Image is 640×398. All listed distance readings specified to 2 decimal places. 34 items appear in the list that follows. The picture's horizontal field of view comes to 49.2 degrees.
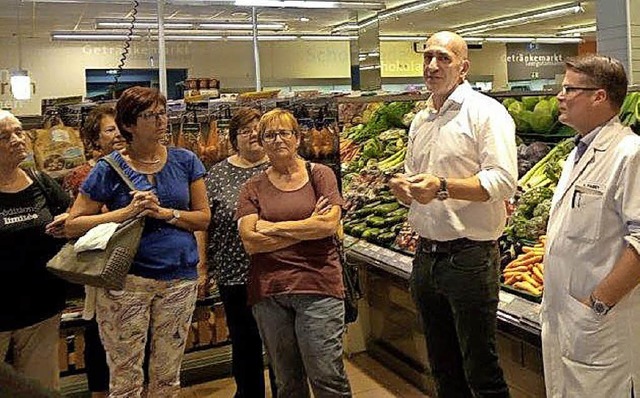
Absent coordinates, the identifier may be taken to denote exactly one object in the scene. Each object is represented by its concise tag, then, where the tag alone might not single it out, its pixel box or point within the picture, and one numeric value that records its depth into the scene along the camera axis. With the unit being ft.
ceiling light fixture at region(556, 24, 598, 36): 51.26
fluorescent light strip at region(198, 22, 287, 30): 41.50
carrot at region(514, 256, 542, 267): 10.62
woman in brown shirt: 8.82
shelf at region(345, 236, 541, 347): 9.36
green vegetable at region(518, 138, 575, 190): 12.67
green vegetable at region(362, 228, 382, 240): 14.57
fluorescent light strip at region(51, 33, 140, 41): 42.63
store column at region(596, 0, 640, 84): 21.79
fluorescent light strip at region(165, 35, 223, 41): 44.86
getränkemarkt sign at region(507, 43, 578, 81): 53.01
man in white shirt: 8.17
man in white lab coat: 6.52
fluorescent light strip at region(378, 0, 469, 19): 37.45
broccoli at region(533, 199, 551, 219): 11.43
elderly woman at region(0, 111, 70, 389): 8.73
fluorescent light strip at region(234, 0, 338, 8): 25.85
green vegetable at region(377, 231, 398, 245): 14.10
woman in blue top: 8.67
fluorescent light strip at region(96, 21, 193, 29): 39.34
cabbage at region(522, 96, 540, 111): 14.02
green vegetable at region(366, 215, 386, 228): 14.87
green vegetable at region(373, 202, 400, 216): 15.15
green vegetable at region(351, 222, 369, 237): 15.21
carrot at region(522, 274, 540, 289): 10.25
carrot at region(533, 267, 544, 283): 10.25
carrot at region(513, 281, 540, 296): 10.09
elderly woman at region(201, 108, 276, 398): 10.90
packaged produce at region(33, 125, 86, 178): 11.98
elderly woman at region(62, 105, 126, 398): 11.15
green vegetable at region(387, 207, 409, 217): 14.74
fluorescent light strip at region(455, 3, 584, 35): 42.57
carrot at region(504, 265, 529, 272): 10.68
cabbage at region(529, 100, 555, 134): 13.61
